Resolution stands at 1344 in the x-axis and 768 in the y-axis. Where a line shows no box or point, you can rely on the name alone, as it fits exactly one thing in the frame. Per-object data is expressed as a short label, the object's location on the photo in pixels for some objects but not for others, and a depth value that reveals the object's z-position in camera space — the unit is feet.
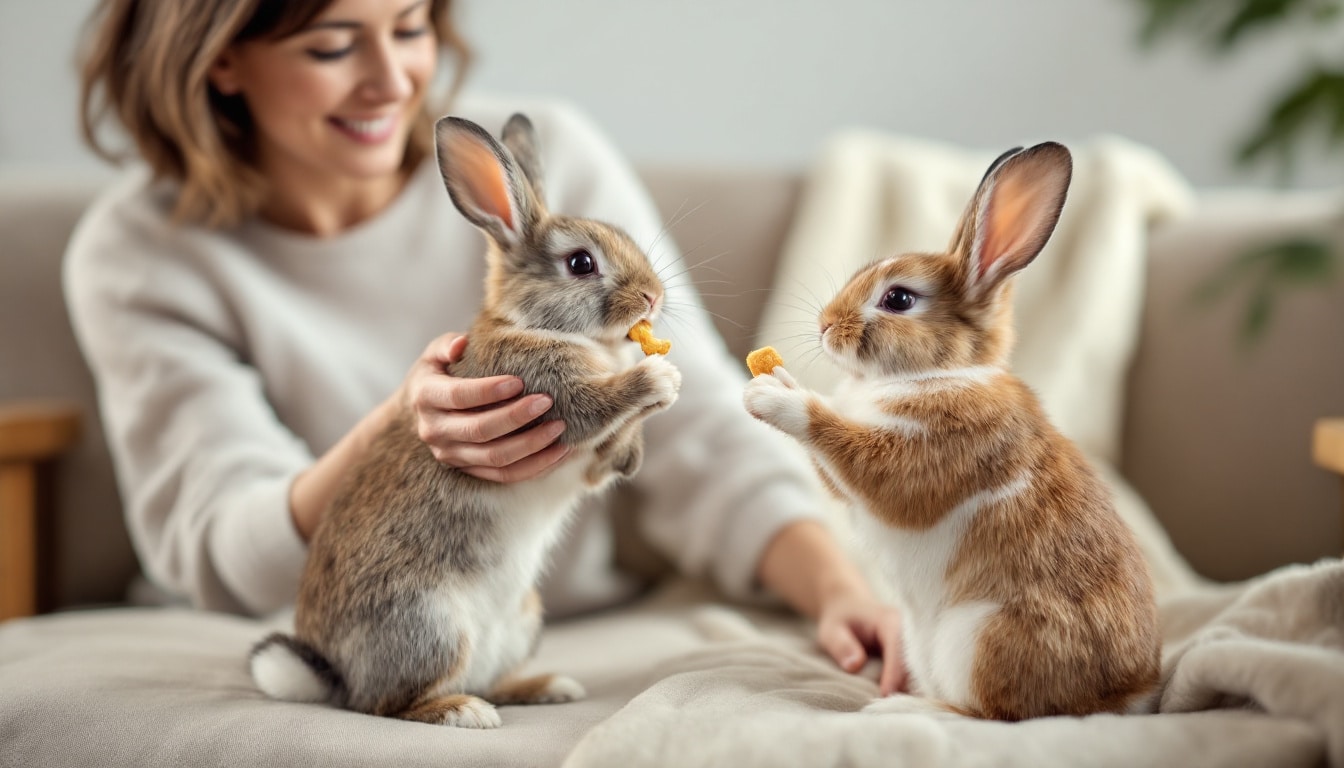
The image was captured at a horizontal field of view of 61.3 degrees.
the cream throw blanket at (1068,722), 3.16
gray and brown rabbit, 3.92
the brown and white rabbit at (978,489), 3.38
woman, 5.61
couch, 6.48
